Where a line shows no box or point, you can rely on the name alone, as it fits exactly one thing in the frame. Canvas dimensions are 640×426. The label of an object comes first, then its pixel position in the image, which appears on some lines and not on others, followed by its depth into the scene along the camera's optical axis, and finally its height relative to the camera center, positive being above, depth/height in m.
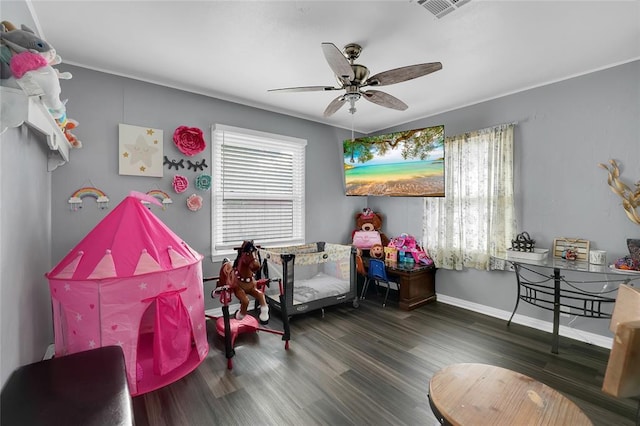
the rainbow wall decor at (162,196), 2.84 +0.18
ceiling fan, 1.77 +0.97
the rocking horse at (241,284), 2.29 -0.61
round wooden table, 1.14 -0.85
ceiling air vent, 1.69 +1.30
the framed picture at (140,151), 2.68 +0.63
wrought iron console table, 2.36 -0.71
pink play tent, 1.73 -0.54
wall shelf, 0.97 +0.41
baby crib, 2.97 -0.76
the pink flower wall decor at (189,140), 2.93 +0.79
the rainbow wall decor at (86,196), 2.47 +0.15
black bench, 0.99 -0.73
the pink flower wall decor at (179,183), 2.93 +0.32
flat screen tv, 3.30 +0.65
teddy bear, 4.36 -0.15
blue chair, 3.56 -0.78
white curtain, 3.12 +0.11
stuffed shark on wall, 0.96 +0.55
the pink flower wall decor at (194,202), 3.00 +0.12
